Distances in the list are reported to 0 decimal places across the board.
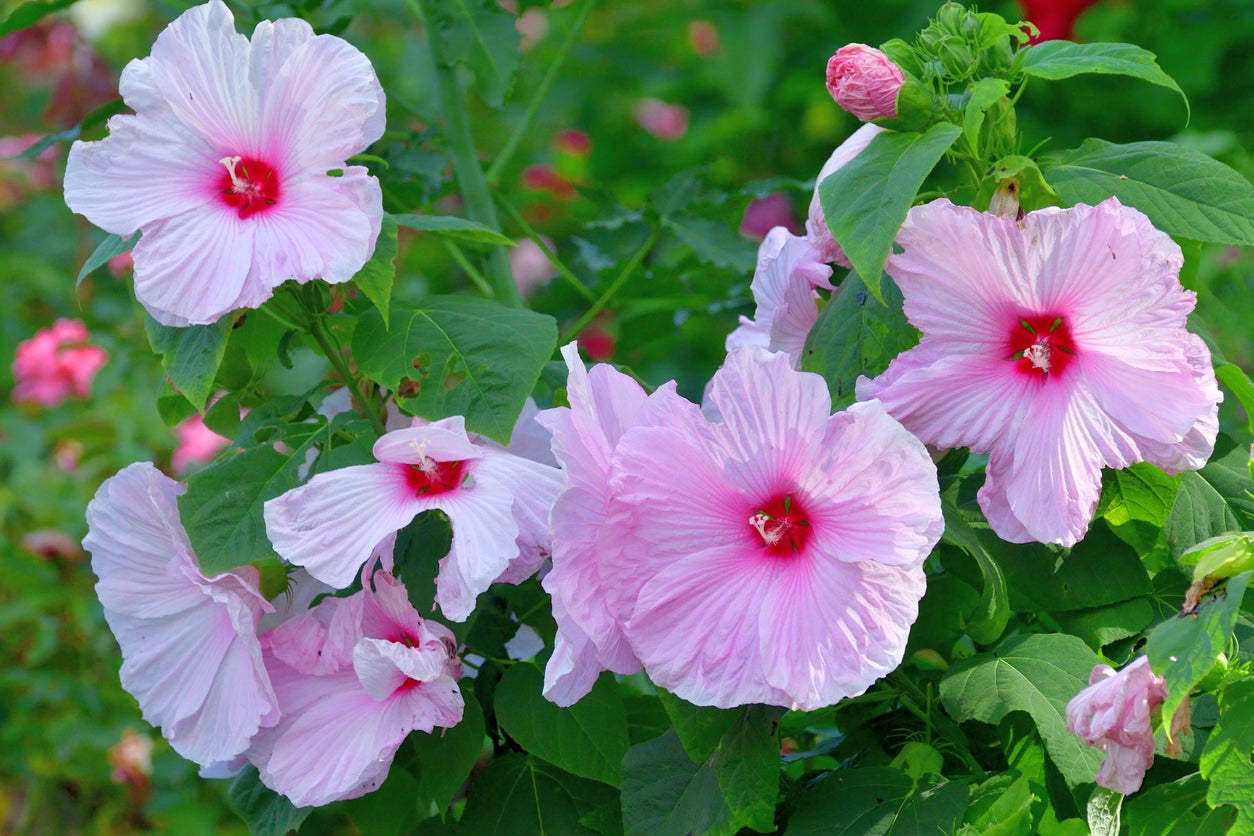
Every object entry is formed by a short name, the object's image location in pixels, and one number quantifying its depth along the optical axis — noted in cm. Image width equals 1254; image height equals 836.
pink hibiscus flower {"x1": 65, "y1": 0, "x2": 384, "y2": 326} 249
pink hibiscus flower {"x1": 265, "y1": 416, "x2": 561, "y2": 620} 245
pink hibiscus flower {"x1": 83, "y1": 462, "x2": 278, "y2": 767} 253
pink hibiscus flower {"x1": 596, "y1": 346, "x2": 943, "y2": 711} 235
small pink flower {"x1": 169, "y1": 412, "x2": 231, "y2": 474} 500
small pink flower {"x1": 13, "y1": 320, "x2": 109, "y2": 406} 538
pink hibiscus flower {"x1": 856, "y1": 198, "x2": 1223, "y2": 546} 239
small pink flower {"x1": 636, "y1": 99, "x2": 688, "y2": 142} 771
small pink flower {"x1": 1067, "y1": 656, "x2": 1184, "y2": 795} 233
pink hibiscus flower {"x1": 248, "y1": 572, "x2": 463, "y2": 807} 249
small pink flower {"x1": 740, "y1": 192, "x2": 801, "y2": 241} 647
